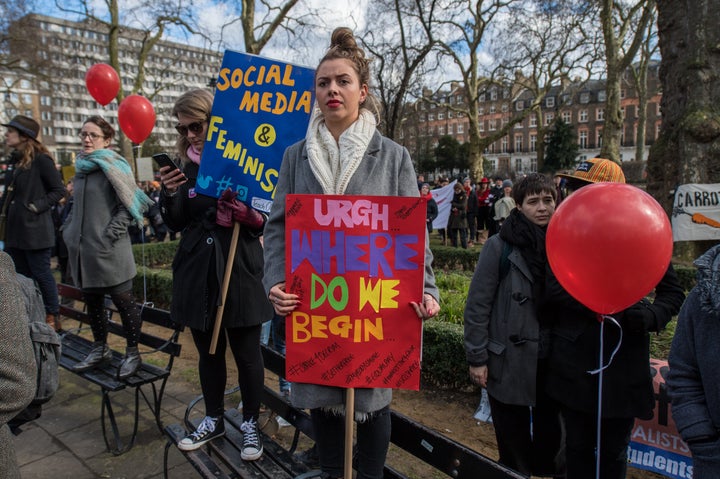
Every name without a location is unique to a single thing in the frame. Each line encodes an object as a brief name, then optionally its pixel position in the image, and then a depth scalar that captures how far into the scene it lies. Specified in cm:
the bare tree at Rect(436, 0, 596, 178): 2355
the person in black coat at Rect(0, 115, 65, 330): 450
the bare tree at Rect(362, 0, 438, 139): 1799
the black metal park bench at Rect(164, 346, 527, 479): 177
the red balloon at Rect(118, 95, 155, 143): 659
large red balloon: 156
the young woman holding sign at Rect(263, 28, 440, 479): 181
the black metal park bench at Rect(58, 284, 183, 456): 322
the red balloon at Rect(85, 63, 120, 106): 817
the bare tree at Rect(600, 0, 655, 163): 1462
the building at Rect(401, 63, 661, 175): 6831
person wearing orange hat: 203
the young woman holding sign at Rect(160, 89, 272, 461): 241
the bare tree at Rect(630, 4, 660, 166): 2437
